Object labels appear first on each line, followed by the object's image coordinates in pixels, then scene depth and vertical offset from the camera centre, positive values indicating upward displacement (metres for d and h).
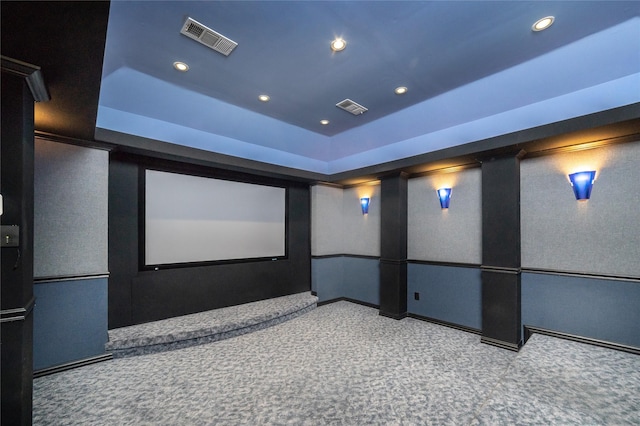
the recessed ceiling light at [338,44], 2.50 +1.55
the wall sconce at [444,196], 4.39 +0.30
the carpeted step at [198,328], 3.35 -1.53
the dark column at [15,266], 1.81 -0.34
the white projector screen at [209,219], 4.09 -0.08
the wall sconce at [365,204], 5.69 +0.22
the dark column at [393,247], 4.77 -0.57
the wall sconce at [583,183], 3.18 +0.36
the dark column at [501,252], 3.57 -0.49
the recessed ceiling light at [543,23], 2.26 +1.58
